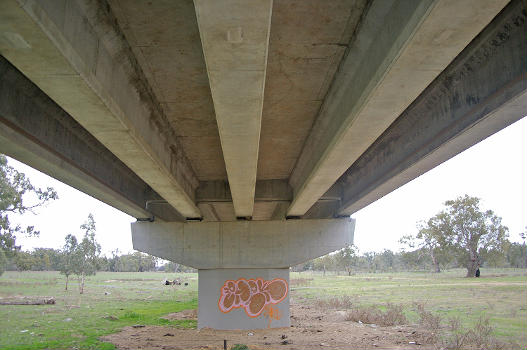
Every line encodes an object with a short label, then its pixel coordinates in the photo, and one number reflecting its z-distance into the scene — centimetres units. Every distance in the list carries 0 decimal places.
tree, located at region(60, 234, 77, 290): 4684
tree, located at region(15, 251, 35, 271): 3996
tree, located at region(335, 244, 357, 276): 9175
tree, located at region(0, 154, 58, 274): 3184
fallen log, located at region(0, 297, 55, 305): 2828
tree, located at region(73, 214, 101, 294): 4681
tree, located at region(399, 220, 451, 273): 6238
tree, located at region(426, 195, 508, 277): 5912
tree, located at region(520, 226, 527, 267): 8336
